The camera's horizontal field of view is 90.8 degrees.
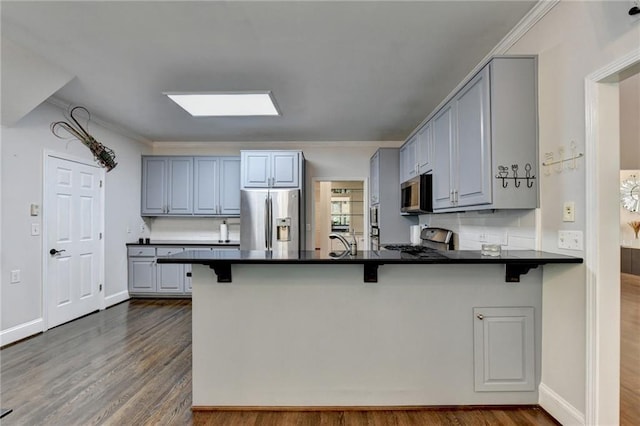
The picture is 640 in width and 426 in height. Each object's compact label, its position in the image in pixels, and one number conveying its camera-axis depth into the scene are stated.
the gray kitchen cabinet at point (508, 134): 2.05
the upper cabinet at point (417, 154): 3.27
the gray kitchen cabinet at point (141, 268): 4.92
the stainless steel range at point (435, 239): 3.51
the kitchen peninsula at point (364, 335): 2.05
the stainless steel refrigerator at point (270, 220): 4.63
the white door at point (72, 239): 3.61
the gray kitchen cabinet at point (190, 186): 5.19
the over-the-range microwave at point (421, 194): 3.31
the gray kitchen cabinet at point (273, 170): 4.82
